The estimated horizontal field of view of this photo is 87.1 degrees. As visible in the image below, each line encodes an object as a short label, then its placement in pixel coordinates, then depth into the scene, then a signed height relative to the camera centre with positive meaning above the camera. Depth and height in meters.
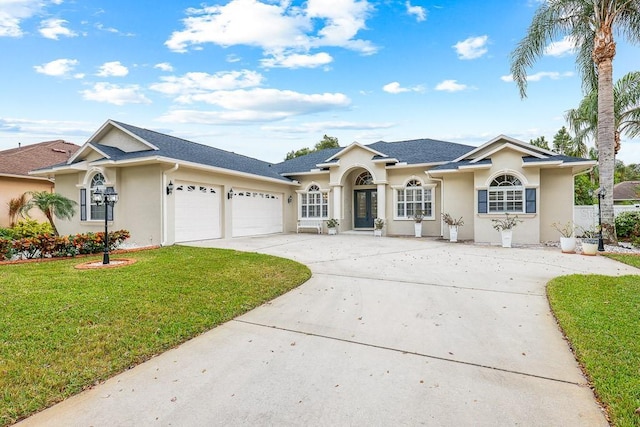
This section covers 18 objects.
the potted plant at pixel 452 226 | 14.47 -0.79
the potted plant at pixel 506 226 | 12.66 -0.73
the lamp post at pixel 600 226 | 11.44 -0.69
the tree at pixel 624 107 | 17.27 +5.35
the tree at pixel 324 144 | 40.47 +7.83
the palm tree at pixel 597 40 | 12.40 +6.64
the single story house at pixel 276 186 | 12.70 +1.03
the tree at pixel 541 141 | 34.41 +6.74
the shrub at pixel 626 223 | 14.88 -0.77
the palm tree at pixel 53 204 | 12.06 +0.31
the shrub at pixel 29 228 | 13.27 -0.66
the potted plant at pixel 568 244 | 11.13 -1.25
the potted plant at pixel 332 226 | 18.00 -0.90
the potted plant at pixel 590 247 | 10.66 -1.29
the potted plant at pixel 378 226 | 17.03 -0.91
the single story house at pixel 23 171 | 16.53 +2.11
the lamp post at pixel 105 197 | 8.78 +0.40
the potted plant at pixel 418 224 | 16.36 -0.77
